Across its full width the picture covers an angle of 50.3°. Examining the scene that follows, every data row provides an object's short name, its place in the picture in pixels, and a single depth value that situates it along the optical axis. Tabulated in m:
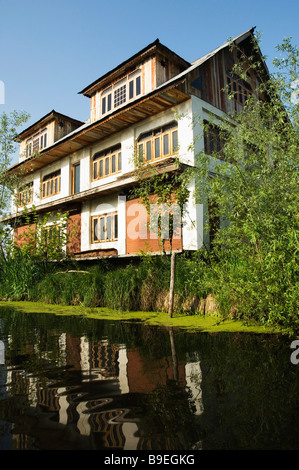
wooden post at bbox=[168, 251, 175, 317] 7.47
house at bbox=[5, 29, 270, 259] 12.23
